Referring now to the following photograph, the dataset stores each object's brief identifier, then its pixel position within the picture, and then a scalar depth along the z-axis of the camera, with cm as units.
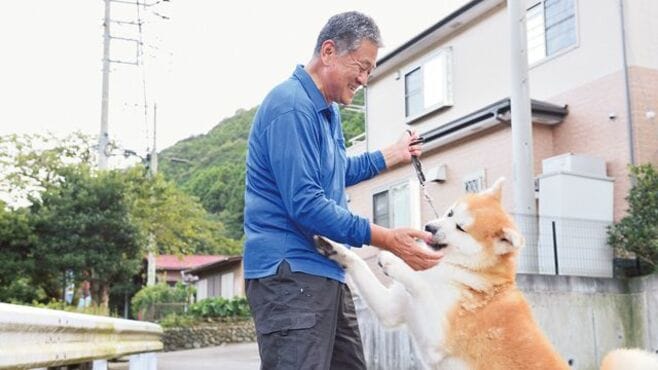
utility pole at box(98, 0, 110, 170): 2484
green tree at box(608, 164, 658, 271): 1060
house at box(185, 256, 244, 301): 3344
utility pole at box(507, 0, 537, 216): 1049
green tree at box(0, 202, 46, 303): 1688
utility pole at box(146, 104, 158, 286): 2480
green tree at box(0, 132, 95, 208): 2223
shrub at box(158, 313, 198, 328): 2409
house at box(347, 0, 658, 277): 1182
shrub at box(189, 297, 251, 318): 2547
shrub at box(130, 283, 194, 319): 2795
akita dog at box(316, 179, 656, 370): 351
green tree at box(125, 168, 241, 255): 2200
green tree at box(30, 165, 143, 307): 1848
